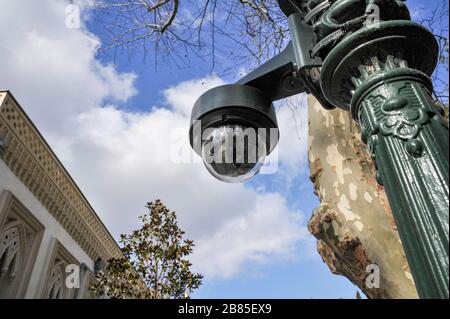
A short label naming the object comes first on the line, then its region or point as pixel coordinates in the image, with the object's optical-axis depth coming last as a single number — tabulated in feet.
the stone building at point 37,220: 31.89
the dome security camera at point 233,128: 4.70
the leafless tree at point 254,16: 14.05
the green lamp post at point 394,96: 2.32
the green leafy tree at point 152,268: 20.88
